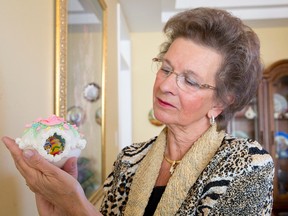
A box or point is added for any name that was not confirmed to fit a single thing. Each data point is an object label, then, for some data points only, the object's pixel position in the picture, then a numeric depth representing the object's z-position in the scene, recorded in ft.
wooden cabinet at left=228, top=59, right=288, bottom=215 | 11.56
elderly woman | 2.75
